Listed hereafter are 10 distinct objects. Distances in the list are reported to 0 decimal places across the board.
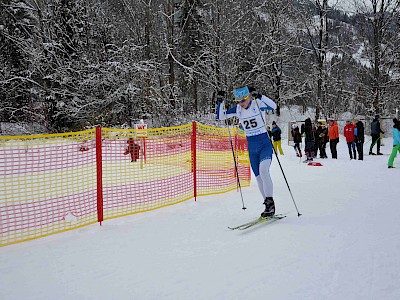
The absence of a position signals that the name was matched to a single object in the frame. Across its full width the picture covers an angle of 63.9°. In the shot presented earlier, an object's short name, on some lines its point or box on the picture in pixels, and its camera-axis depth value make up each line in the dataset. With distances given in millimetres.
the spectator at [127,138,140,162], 8092
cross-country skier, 5301
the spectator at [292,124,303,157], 15694
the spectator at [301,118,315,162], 14172
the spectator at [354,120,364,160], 14031
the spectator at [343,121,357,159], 14547
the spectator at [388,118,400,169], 10820
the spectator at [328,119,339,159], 15031
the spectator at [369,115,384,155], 14593
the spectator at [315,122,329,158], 15320
